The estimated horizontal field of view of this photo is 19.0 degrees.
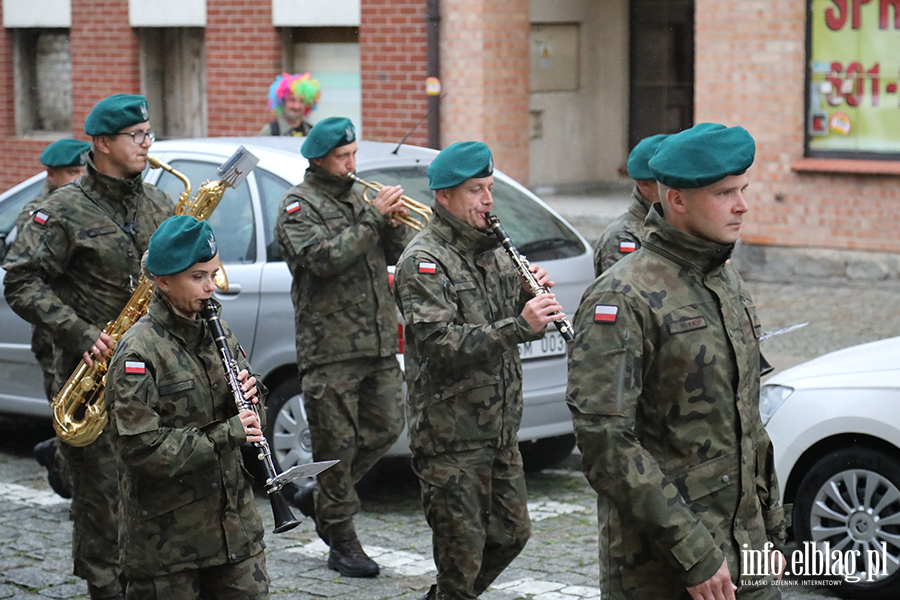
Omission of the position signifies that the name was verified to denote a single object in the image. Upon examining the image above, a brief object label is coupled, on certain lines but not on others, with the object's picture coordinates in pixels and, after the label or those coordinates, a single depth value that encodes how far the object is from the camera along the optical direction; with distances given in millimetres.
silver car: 14272
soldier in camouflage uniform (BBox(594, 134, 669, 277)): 12573
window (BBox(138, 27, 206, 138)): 33325
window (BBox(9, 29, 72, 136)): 35874
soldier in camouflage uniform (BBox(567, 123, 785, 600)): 6586
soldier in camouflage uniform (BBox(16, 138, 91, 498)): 14272
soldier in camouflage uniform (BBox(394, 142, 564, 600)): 10167
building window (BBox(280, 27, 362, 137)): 30381
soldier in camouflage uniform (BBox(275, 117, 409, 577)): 12542
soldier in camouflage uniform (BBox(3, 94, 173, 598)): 11313
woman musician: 8392
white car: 11268
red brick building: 24250
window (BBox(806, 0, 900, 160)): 23931
